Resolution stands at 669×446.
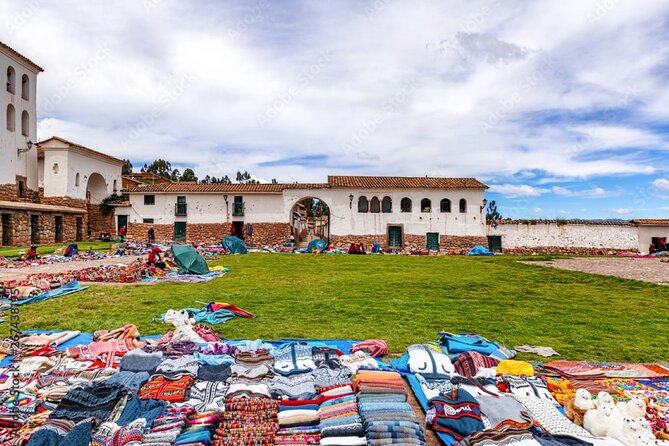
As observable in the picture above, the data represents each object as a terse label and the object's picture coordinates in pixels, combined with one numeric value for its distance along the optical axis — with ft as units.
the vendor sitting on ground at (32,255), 57.06
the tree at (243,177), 248.50
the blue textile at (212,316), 23.53
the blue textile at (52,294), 28.04
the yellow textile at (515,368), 14.69
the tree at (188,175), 207.00
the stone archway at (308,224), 120.00
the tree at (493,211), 138.42
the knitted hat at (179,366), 14.25
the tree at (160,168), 216.74
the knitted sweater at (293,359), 15.01
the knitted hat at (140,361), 14.49
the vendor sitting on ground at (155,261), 47.62
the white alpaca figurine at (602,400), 11.20
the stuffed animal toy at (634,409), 11.12
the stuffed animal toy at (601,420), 10.85
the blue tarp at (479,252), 90.99
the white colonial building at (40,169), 92.84
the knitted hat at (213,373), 14.14
